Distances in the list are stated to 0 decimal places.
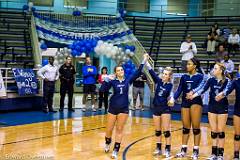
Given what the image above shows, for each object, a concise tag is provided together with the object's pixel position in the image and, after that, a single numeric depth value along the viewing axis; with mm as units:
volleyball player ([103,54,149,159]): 7922
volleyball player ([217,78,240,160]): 7496
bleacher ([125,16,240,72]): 20219
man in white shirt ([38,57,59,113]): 14031
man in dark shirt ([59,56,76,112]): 14492
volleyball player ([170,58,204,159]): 7938
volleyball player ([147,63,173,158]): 8109
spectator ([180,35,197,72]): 16547
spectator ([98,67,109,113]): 14984
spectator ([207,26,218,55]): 18469
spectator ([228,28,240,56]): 17766
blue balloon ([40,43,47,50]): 16469
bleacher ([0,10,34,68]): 17094
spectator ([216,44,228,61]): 16625
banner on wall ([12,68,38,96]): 14078
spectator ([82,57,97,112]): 14656
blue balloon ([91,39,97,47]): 15542
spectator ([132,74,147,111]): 15812
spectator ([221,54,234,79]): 14891
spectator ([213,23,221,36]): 18781
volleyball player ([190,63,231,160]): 7625
